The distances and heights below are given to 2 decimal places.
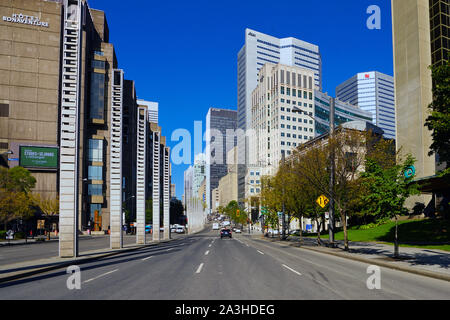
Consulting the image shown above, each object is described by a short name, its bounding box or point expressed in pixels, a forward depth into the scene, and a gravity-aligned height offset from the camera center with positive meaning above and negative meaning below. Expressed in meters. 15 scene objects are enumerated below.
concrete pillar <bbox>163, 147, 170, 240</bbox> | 52.12 -1.23
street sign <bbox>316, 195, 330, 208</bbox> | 27.28 -0.45
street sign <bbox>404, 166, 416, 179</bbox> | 18.50 +0.98
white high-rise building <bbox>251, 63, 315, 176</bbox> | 142.88 +34.34
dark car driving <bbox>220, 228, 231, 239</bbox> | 53.16 -5.34
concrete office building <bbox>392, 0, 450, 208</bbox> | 55.75 +20.18
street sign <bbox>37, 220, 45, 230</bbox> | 53.27 -3.83
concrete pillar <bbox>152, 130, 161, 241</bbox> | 43.81 +0.58
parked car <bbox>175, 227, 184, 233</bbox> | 95.75 -8.67
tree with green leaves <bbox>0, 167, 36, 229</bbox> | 47.03 +0.71
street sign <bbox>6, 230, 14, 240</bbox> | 45.54 -4.40
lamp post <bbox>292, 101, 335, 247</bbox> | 24.98 +0.60
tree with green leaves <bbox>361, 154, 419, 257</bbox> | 18.34 +0.21
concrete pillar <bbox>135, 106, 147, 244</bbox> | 35.53 +1.55
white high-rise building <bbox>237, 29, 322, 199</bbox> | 177.25 +20.25
